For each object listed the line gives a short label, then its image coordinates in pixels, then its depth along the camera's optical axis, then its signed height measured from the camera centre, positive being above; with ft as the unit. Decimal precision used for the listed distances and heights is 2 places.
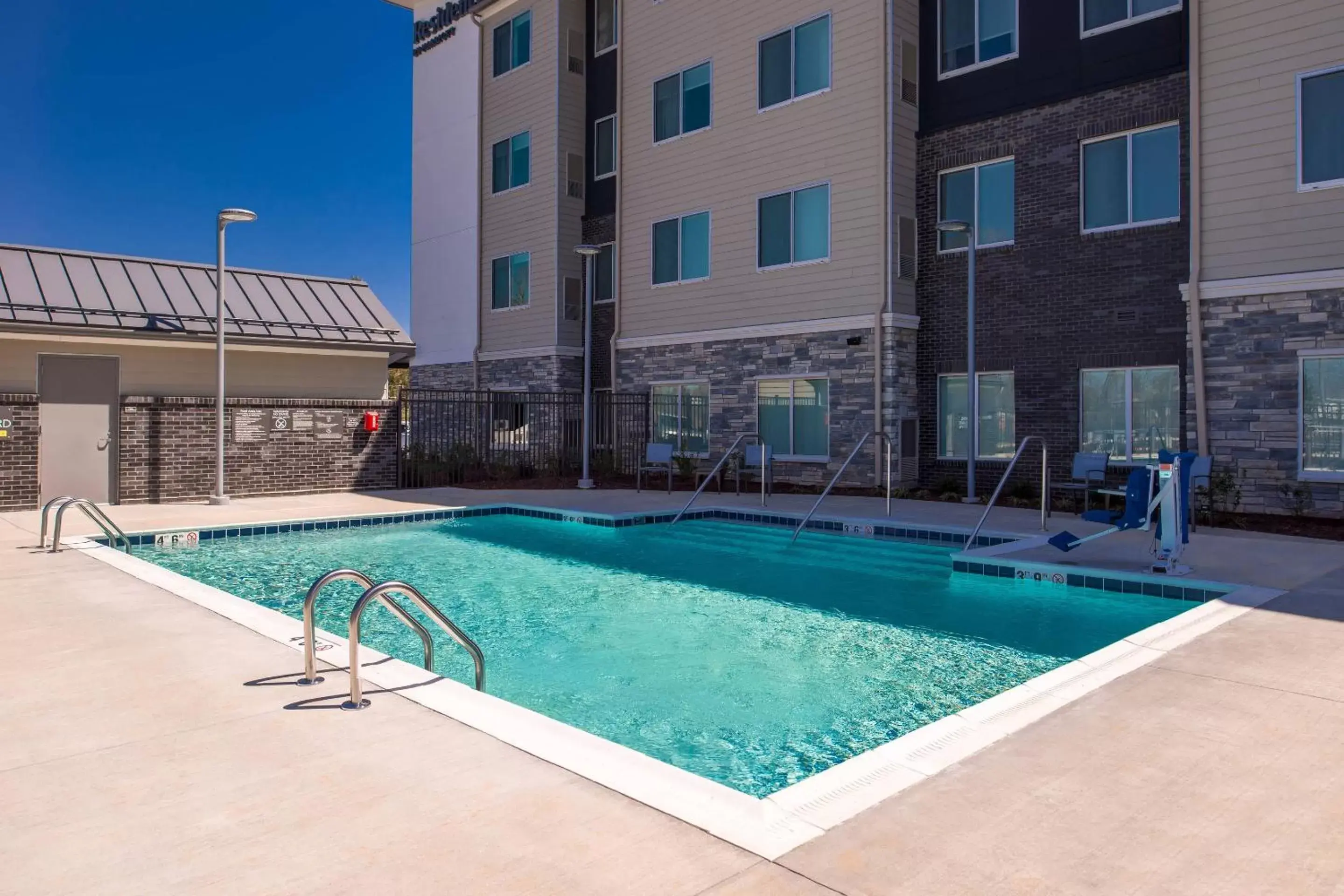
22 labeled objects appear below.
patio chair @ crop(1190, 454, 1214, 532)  34.22 -0.94
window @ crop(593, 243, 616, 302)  66.85 +12.60
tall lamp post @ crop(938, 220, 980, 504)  44.19 +3.45
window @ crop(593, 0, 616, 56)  67.51 +30.71
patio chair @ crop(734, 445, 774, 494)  49.52 -0.91
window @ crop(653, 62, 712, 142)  58.39 +22.21
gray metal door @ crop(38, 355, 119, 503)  40.93 +0.86
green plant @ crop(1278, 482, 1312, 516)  36.37 -1.82
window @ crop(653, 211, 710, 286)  58.59 +12.86
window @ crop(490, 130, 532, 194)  70.54 +22.10
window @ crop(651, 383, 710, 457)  58.70 +2.08
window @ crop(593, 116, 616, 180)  67.41 +22.01
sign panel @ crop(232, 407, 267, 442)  45.29 +1.06
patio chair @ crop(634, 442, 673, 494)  50.88 -0.53
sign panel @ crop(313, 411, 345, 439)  47.75 +1.16
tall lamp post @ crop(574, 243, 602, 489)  51.55 +5.72
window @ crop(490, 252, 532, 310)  70.79 +12.99
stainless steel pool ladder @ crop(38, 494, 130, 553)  27.58 -2.53
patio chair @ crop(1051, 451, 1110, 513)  39.52 -0.85
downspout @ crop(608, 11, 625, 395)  63.21 +20.47
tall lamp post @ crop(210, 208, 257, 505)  41.65 +4.00
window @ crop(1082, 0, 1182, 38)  41.91 +20.24
